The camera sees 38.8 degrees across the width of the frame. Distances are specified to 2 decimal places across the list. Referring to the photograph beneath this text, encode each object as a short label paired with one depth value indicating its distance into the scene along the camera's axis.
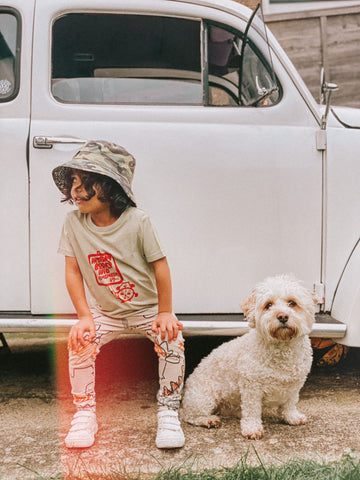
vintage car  2.67
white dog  2.26
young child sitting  2.29
